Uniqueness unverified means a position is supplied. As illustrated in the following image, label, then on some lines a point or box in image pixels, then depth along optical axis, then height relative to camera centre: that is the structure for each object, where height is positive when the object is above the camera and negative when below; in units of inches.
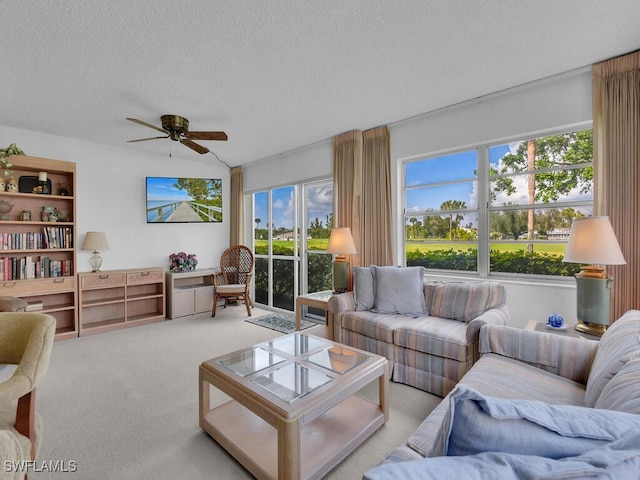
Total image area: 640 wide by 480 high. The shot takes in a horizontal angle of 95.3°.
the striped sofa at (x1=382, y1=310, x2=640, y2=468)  40.2 -28.2
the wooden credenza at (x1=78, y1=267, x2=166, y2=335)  154.1 -33.3
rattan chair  198.5 -21.0
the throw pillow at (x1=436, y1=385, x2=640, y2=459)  25.5 -17.3
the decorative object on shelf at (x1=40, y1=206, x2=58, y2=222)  147.5 +14.3
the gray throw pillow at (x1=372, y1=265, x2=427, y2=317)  111.6 -21.3
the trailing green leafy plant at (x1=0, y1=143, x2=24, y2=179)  126.0 +38.7
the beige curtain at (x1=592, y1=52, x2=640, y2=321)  86.9 +22.9
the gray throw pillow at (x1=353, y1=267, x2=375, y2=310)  118.8 -21.2
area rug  156.8 -48.6
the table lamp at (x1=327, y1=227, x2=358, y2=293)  137.2 -5.8
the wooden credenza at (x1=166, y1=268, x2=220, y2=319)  179.0 -33.3
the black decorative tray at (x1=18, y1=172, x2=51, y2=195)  141.0 +27.8
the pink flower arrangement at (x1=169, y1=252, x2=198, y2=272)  189.6 -14.7
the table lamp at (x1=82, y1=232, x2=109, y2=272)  153.9 -2.3
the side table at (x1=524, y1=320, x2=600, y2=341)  78.4 -27.0
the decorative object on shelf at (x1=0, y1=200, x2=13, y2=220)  135.4 +15.2
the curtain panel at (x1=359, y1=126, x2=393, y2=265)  139.1 +18.9
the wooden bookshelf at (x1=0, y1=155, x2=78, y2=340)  135.1 -2.0
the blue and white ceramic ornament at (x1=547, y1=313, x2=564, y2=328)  84.0 -24.8
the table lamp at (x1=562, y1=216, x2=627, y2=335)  75.0 -6.8
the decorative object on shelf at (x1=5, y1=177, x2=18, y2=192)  135.4 +26.1
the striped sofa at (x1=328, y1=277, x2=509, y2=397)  86.4 -30.9
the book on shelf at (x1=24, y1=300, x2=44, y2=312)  132.0 -29.7
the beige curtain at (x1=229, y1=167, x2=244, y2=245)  214.5 +23.7
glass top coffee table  56.0 -34.5
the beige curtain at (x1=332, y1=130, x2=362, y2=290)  148.3 +29.5
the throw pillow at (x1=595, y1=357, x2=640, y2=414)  34.3 -20.1
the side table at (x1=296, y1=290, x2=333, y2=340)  124.2 -28.8
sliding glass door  174.6 -1.7
